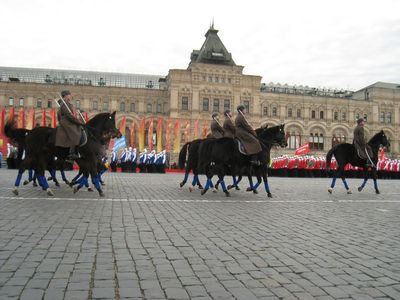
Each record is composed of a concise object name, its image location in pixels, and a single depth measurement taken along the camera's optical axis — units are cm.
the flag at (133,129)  6543
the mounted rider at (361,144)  1398
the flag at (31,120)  4335
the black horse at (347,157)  1423
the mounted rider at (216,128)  1362
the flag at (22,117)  4152
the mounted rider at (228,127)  1266
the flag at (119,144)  3288
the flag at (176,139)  4132
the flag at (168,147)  5946
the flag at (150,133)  4838
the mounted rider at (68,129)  1020
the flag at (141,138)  3856
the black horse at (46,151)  1040
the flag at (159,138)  4034
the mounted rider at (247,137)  1170
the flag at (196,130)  6217
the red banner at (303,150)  3396
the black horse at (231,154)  1189
